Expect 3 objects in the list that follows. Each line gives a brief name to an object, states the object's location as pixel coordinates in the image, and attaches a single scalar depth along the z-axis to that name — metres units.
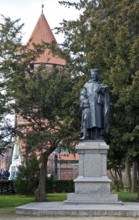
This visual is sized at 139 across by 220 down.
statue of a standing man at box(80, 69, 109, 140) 20.25
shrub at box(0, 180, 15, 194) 39.28
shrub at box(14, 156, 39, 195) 35.81
